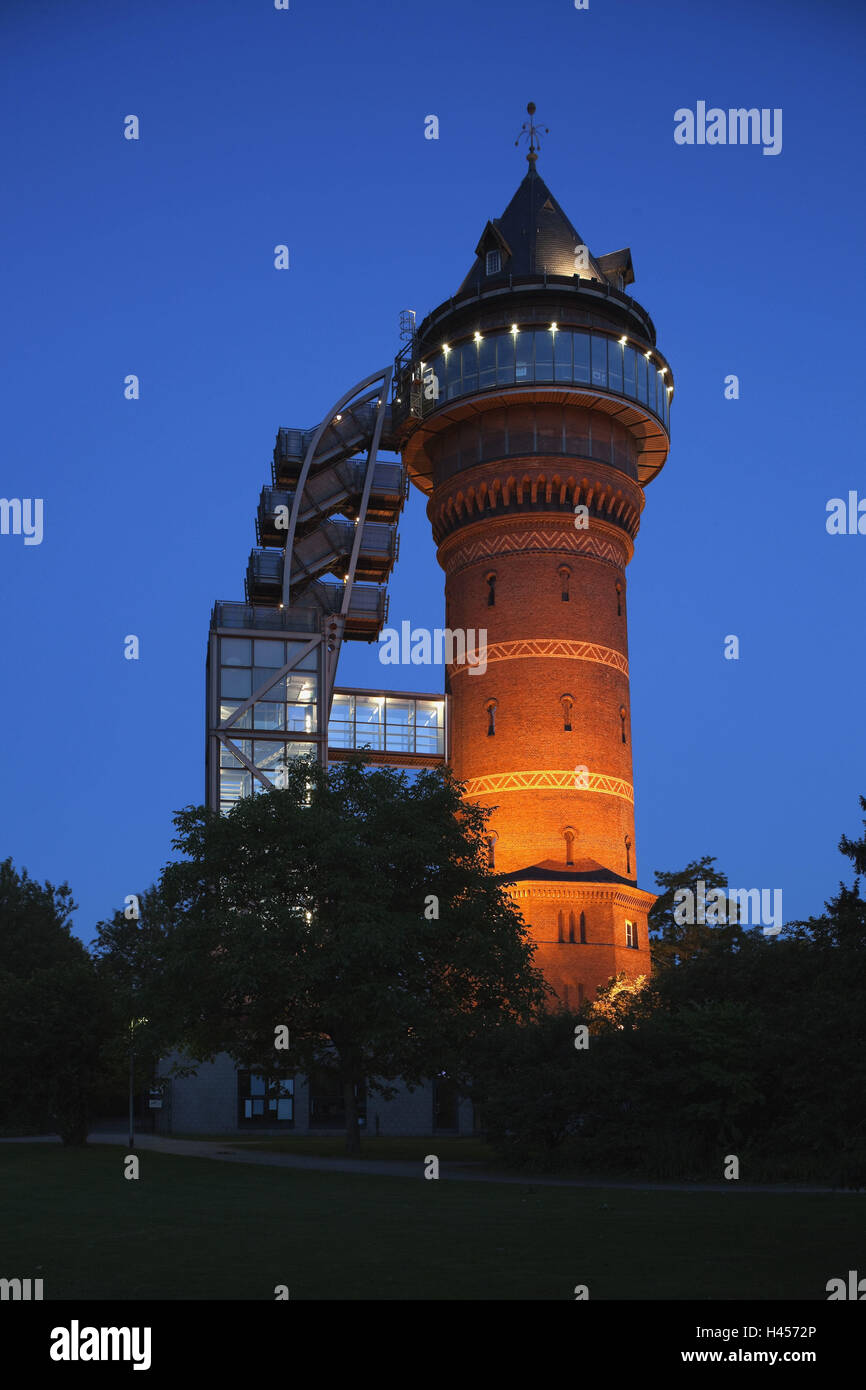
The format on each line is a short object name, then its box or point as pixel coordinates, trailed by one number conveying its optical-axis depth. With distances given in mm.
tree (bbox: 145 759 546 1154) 36438
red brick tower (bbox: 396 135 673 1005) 59438
